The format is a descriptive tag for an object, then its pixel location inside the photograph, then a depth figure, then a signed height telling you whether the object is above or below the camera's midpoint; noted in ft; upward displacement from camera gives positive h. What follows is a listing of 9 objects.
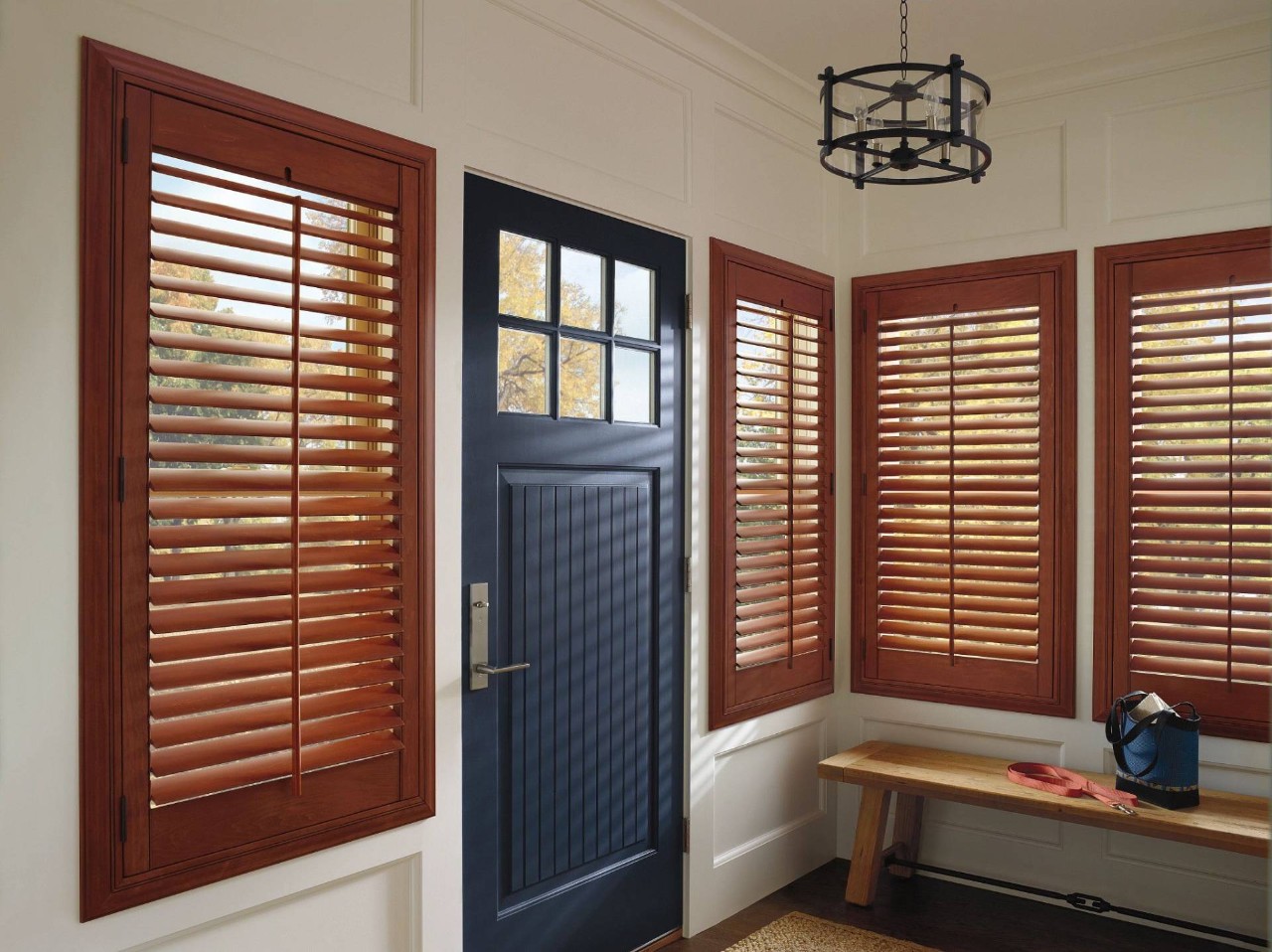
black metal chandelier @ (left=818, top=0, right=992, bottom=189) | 6.30 +2.21
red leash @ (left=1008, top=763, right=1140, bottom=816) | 9.56 -3.11
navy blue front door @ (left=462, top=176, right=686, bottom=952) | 8.02 -0.90
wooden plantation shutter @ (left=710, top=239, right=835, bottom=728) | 10.45 -0.16
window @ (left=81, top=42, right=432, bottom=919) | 5.72 -0.09
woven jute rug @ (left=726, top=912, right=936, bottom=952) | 9.83 -4.65
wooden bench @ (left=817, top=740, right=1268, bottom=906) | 9.00 -3.19
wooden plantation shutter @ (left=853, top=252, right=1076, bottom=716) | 11.02 -0.15
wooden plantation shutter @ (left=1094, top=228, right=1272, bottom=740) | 9.90 -0.03
